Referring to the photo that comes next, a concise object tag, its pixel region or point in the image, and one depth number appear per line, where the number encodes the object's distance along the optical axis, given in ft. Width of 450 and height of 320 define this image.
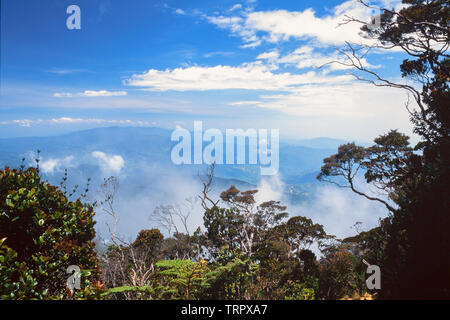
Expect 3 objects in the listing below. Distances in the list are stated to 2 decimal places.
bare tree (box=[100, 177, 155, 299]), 25.88
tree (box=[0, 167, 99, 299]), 14.70
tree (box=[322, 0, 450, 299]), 14.71
